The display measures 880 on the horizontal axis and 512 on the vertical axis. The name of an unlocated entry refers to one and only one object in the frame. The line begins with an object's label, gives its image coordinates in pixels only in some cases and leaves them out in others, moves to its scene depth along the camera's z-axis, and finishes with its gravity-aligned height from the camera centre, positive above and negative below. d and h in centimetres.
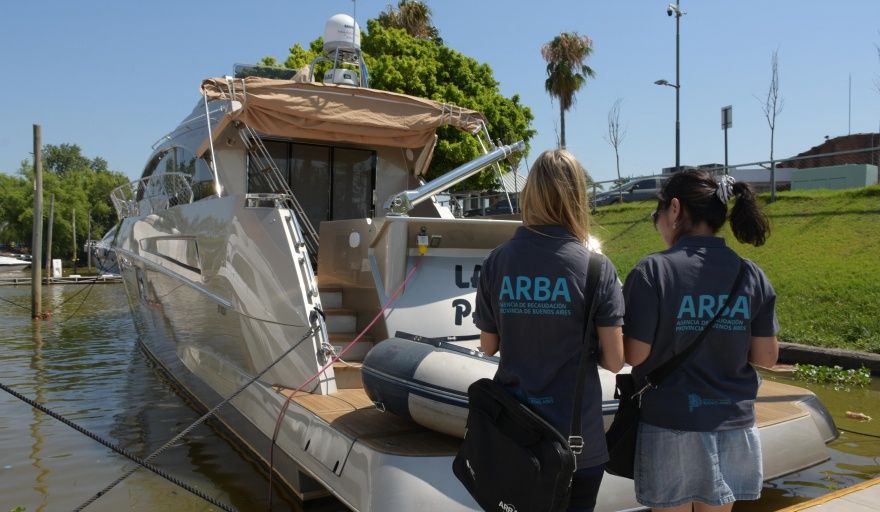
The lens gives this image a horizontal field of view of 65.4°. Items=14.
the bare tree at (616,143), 2855 +421
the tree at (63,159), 8969 +1098
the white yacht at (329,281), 345 -30
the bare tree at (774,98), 2098 +453
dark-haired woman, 216 -42
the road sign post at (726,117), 2044 +381
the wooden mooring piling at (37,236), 1573 +14
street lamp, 2150 +523
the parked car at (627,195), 2145 +160
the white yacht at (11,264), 4424 -147
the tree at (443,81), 2119 +530
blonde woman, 208 -20
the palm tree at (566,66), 2934 +765
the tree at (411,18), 3088 +1021
